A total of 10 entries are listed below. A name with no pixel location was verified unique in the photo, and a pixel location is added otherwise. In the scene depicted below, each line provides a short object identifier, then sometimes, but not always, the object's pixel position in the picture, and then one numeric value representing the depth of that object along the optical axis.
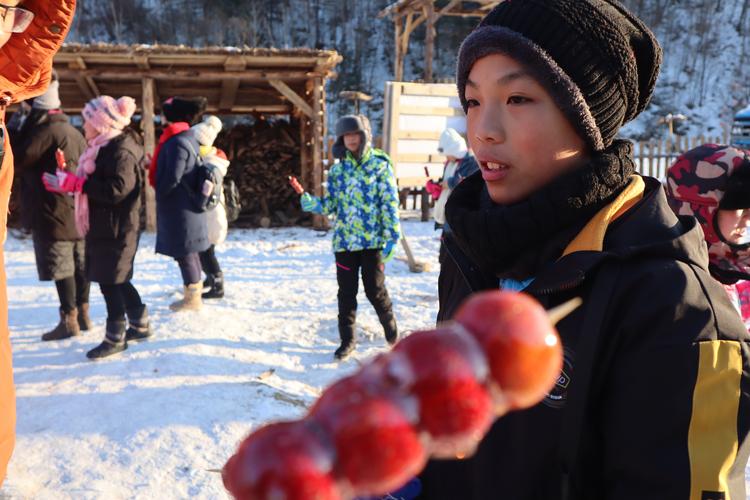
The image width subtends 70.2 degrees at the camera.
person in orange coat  1.61
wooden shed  8.40
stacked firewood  11.41
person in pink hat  3.98
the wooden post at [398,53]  12.50
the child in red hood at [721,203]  2.39
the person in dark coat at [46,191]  4.10
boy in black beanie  0.91
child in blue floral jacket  4.20
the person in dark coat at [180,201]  4.87
